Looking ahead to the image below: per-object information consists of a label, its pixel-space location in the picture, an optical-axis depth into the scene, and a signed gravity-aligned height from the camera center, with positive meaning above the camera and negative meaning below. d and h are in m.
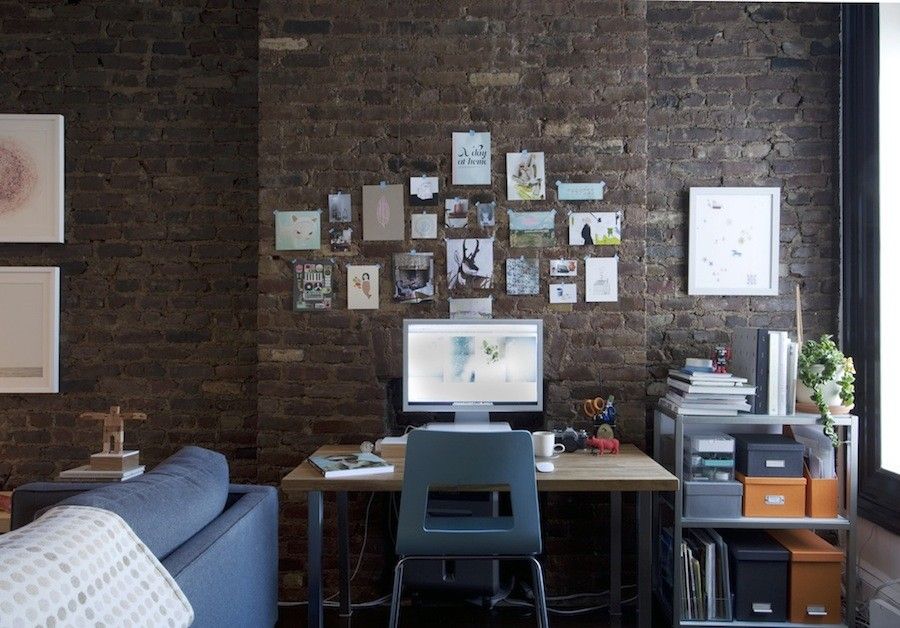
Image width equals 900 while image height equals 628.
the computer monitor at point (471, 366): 2.83 -0.21
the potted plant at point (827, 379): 2.65 -0.24
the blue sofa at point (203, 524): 1.48 -0.53
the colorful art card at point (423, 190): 2.97 +0.52
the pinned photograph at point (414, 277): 2.97 +0.15
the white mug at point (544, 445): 2.59 -0.49
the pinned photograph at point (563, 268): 2.97 +0.19
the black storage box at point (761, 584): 2.63 -1.01
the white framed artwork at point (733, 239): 3.10 +0.33
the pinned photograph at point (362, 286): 2.98 +0.11
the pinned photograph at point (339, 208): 2.98 +0.44
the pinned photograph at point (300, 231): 2.98 +0.35
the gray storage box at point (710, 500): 2.66 -0.71
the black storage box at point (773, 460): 2.67 -0.55
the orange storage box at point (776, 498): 2.66 -0.70
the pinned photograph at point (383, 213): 2.97 +0.42
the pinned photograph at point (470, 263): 2.97 +0.21
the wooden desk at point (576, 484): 2.28 -0.55
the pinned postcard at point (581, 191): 2.96 +0.52
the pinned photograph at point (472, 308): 2.96 +0.02
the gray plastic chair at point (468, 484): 2.08 -0.51
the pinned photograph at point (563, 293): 2.97 +0.09
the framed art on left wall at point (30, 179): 3.20 +0.60
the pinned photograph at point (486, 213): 2.97 +0.42
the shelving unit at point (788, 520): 2.61 -0.77
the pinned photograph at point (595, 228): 2.96 +0.36
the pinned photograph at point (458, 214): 2.98 +0.42
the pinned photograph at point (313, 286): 2.98 +0.11
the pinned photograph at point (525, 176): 2.96 +0.58
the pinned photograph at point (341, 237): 2.99 +0.32
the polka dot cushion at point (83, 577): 1.03 -0.43
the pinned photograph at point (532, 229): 2.97 +0.36
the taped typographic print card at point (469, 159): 2.97 +0.65
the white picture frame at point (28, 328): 3.21 -0.08
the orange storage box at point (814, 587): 2.61 -1.01
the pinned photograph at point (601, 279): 2.97 +0.15
